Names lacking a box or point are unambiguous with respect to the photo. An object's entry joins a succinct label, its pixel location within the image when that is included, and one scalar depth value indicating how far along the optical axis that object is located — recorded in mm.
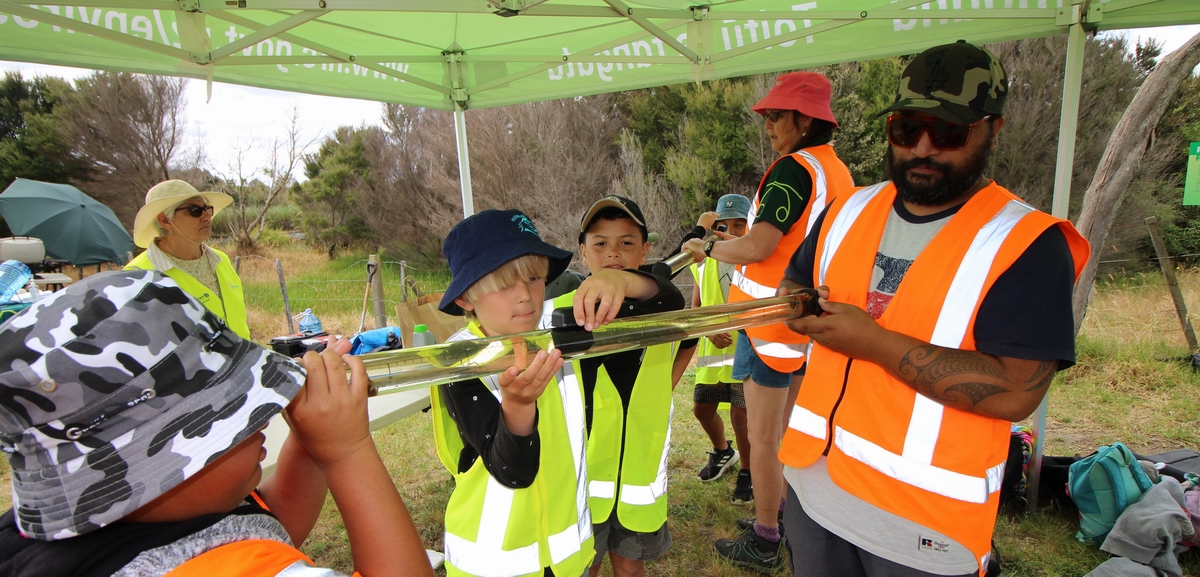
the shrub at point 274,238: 22578
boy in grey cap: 4125
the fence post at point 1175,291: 6402
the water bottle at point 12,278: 5873
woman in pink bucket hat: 2719
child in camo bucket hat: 757
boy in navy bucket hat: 1584
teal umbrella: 11484
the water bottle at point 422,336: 4516
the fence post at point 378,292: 7645
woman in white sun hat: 3898
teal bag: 3244
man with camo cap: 1376
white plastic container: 10953
